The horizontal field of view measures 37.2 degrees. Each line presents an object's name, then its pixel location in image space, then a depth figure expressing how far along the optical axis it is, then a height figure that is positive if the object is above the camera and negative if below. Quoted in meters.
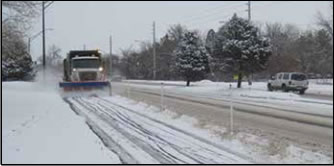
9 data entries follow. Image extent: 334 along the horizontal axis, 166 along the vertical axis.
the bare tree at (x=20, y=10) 18.28 +2.61
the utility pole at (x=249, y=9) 40.91 +5.87
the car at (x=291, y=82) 36.72 -0.22
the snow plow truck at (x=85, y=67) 33.56 +0.87
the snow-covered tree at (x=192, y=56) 48.38 +2.26
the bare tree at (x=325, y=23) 54.19 +6.14
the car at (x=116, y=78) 66.04 +0.21
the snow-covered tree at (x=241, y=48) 39.69 +2.50
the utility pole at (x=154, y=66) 57.83 +1.62
